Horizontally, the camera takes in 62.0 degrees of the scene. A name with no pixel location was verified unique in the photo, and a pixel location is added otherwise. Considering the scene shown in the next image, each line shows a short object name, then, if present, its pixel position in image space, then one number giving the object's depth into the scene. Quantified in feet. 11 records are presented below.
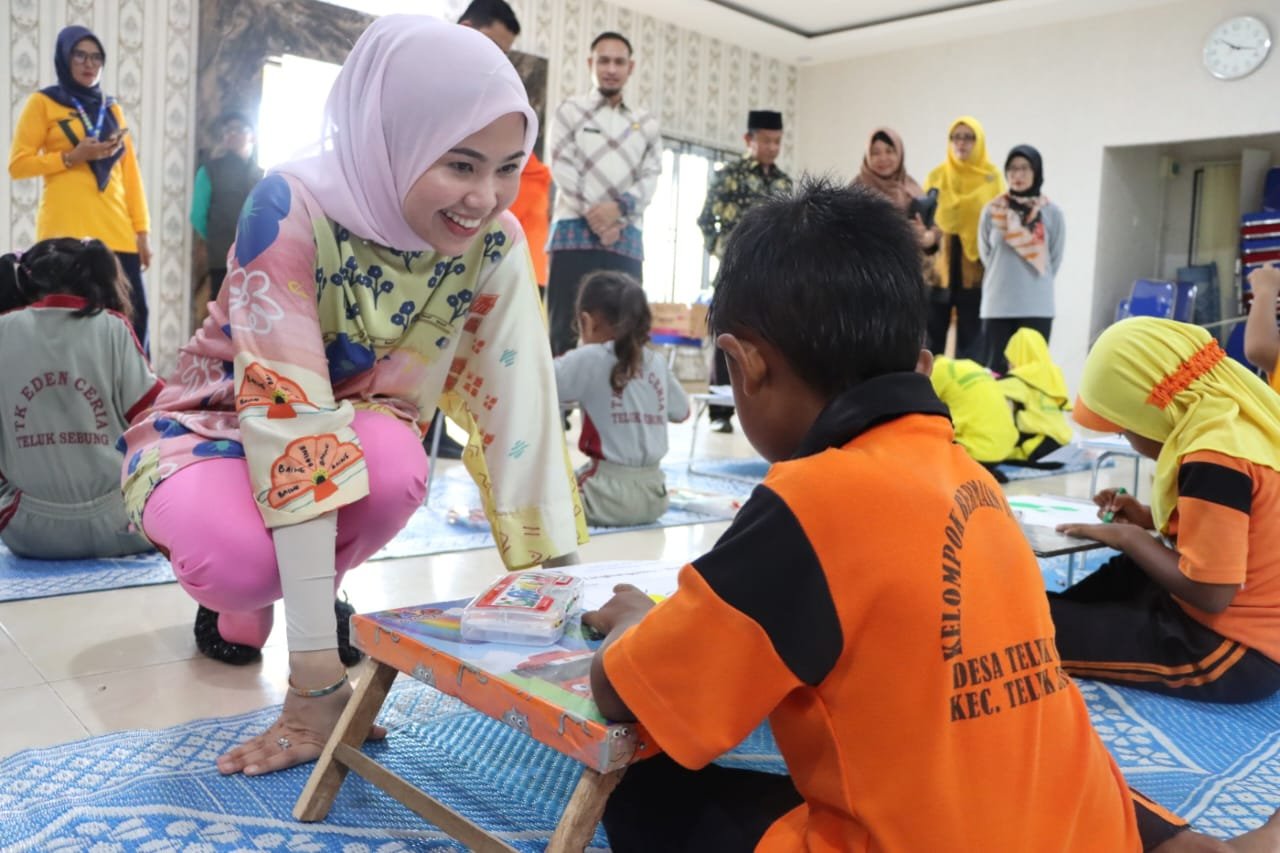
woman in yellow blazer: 13.15
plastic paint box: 3.78
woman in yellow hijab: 18.30
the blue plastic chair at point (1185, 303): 24.71
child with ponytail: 10.00
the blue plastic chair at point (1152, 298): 23.90
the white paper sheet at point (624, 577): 4.45
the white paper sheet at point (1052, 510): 7.36
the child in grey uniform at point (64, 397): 7.75
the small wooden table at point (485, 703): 3.03
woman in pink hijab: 4.34
